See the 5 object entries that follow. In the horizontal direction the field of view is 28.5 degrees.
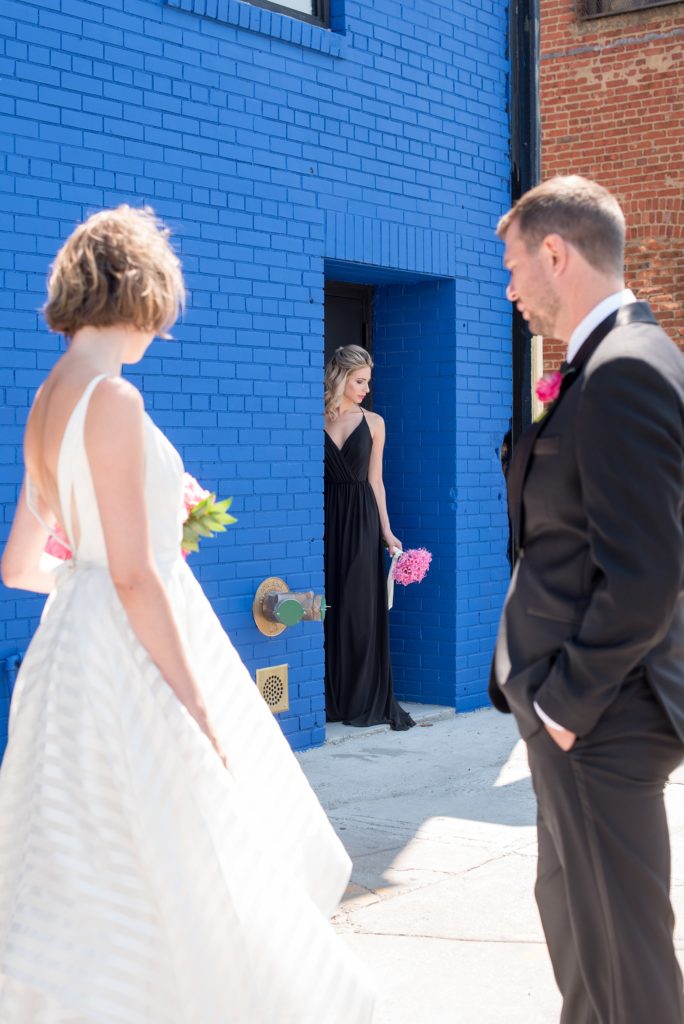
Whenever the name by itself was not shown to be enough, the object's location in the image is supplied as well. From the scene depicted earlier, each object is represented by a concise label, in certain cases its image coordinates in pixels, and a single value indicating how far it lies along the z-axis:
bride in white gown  2.89
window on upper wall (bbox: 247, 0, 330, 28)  7.62
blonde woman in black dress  8.30
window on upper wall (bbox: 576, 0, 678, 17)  13.75
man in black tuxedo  2.57
